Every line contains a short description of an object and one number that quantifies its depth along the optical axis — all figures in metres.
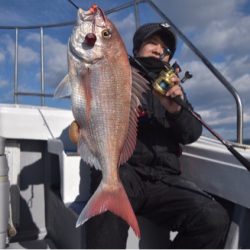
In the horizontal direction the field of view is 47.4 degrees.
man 1.83
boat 2.00
